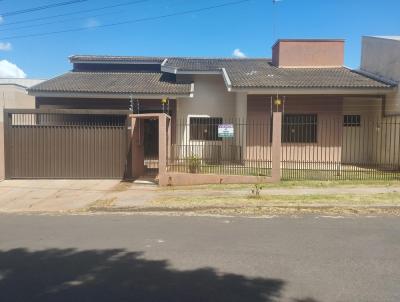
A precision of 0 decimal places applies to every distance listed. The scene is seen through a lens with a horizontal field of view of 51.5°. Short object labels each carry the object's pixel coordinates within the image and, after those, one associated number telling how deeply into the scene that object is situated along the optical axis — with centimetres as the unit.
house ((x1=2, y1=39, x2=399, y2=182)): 1502
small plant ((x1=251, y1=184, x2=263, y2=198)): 1036
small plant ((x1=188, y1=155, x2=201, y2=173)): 1270
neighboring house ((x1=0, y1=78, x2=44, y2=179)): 2327
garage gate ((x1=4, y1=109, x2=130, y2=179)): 1347
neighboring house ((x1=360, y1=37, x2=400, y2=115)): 1508
